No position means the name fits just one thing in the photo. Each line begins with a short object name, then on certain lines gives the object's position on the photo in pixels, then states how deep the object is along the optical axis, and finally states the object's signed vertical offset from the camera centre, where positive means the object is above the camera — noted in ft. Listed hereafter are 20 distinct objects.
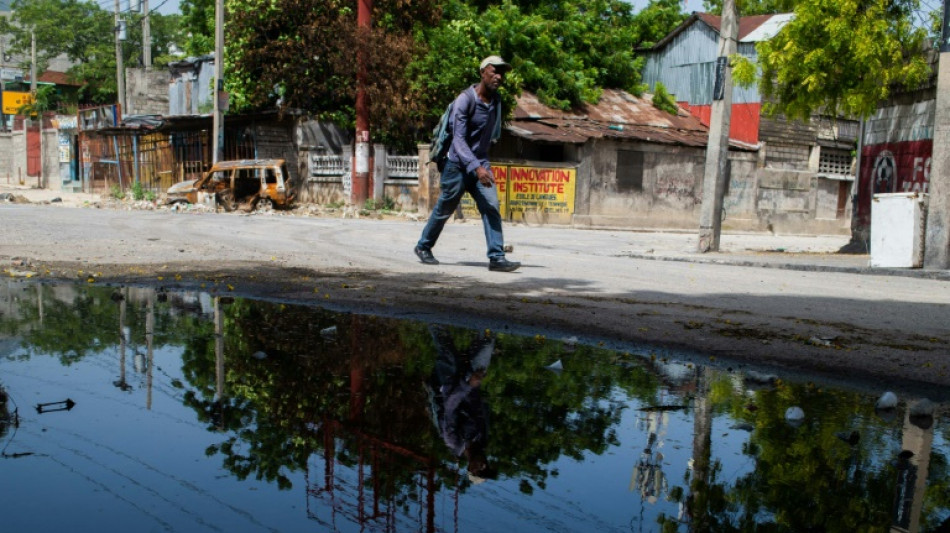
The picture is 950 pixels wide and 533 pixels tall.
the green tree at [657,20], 128.47 +22.00
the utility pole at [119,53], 127.13 +14.57
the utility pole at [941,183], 34.35 +0.17
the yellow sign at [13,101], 194.59 +10.01
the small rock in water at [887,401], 11.91 -2.81
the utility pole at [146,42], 133.59 +16.26
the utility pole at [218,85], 88.07 +6.99
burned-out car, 84.23 -2.66
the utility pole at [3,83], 201.32 +14.89
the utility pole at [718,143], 43.73 +1.71
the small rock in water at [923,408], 11.82 -2.89
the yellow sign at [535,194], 85.15 -2.22
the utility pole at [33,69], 181.82 +15.97
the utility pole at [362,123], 83.56 +3.60
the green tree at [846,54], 42.65 +6.18
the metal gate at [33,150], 158.92 -0.23
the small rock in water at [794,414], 11.34 -2.90
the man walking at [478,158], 26.45 +0.28
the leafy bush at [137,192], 102.68 -4.37
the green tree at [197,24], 120.06 +18.54
